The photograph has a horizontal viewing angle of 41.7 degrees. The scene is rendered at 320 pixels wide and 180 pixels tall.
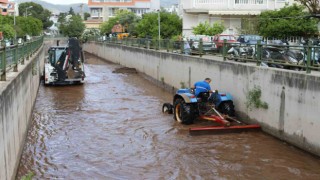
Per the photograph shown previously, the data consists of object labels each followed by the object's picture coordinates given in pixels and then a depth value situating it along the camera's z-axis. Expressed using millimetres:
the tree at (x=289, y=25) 27675
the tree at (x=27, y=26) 60406
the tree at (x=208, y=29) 36562
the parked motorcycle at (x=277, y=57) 11723
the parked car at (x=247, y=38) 23023
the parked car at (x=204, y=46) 17634
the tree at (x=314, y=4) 20462
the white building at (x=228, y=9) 39125
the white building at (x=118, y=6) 104875
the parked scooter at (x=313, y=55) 10555
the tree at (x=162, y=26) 43188
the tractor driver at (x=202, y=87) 13070
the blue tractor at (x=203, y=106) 12836
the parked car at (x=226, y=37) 25000
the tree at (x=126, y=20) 62350
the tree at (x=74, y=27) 86688
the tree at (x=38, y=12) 120125
